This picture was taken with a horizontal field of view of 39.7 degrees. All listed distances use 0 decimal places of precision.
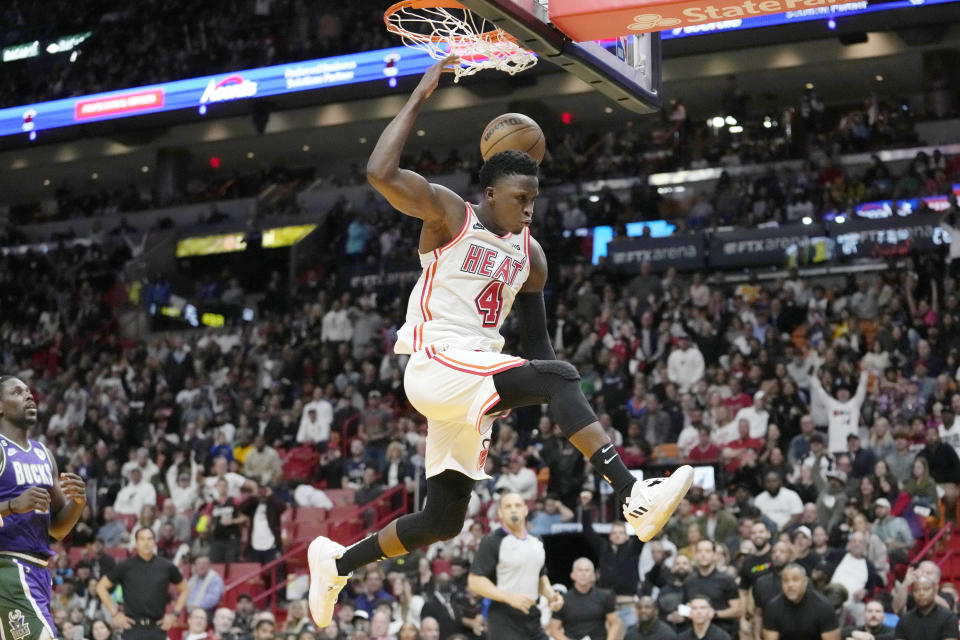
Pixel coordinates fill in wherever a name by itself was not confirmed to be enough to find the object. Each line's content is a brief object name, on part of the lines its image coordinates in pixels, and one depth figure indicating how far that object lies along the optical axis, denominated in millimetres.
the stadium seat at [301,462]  20250
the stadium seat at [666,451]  16609
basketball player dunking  6129
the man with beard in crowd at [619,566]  13342
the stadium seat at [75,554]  19450
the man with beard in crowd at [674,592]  12555
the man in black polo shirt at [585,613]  11469
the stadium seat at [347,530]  17719
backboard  6438
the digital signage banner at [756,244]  22594
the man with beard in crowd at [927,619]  10969
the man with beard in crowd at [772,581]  11992
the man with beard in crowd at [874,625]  11630
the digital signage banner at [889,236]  21281
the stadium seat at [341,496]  18766
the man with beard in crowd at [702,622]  11406
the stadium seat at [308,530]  18156
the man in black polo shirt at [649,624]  11781
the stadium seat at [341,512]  18269
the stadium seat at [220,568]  17797
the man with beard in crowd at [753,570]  12023
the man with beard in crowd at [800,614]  11352
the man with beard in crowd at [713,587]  12273
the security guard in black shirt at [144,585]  12195
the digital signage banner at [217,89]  26703
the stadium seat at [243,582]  17156
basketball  6887
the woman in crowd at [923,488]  14352
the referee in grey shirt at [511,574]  9945
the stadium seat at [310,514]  18328
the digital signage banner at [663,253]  23617
